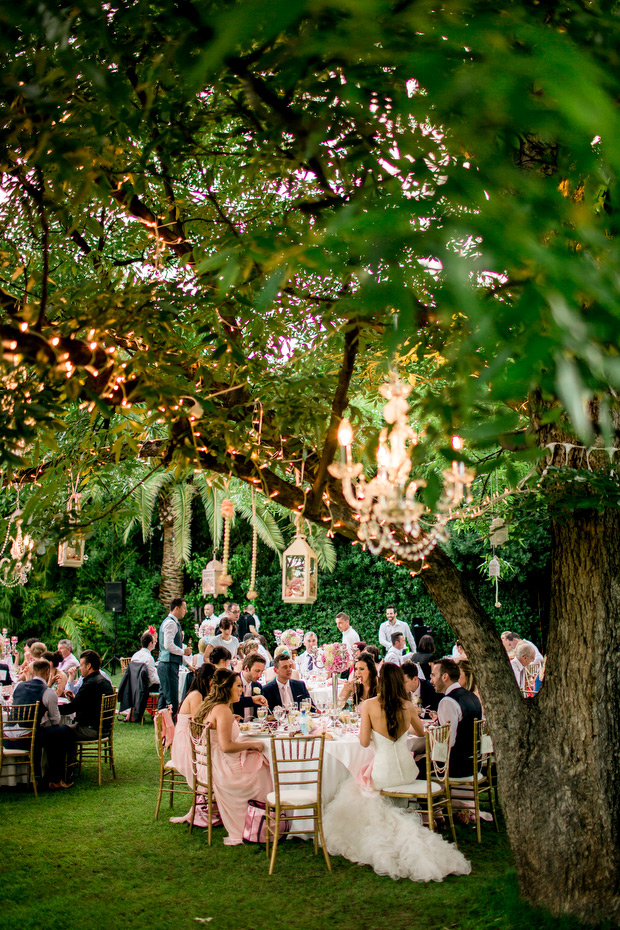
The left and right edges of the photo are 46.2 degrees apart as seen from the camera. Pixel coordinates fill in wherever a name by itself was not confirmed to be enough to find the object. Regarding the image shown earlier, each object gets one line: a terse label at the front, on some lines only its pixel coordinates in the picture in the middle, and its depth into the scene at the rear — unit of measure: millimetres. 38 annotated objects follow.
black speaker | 14867
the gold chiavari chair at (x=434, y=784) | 5680
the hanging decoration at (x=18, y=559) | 3557
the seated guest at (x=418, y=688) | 7473
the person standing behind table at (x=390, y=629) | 11866
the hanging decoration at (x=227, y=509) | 5279
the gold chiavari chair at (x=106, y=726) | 8180
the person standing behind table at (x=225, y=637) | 10562
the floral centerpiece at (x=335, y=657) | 8103
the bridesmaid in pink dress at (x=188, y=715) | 6719
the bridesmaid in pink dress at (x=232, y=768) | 6086
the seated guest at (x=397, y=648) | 10727
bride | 5246
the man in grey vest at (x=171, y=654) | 10547
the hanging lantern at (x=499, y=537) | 7836
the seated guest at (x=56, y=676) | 8797
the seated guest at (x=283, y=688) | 7453
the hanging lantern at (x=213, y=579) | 6223
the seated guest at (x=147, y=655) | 10938
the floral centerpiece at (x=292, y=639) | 10215
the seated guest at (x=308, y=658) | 9930
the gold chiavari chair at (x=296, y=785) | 5492
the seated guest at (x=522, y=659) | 9416
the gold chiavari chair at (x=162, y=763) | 6698
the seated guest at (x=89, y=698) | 8195
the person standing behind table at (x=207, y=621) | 11695
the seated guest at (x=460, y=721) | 6320
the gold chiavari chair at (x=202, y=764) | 6086
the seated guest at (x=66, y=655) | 10023
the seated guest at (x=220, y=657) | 7082
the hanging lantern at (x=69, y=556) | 6037
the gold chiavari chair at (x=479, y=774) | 6156
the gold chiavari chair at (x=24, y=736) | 7473
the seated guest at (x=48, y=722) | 7664
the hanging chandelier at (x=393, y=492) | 2668
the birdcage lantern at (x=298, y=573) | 5242
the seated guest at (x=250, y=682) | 7223
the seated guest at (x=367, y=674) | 6938
